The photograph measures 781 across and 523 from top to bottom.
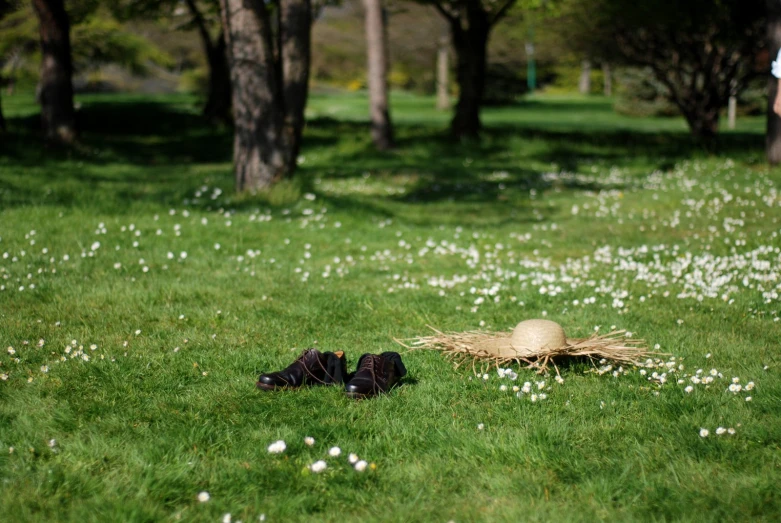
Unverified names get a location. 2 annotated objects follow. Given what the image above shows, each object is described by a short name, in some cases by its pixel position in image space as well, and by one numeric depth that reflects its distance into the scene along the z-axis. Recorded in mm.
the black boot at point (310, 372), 4598
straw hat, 4934
